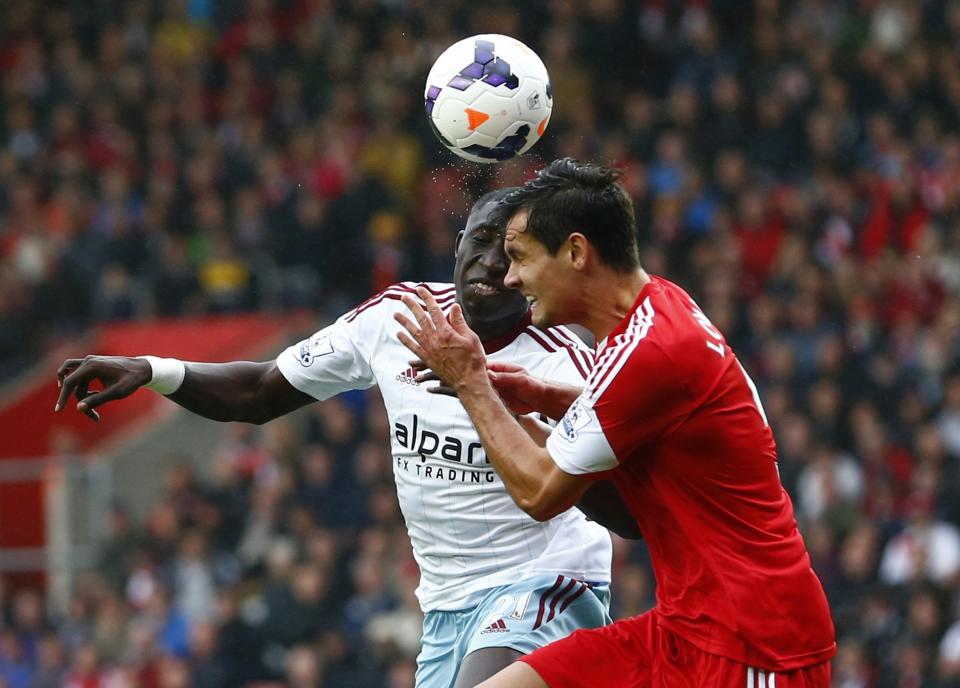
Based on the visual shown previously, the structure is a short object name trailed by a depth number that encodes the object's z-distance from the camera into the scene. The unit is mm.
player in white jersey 11648
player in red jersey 9477
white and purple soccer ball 12508
